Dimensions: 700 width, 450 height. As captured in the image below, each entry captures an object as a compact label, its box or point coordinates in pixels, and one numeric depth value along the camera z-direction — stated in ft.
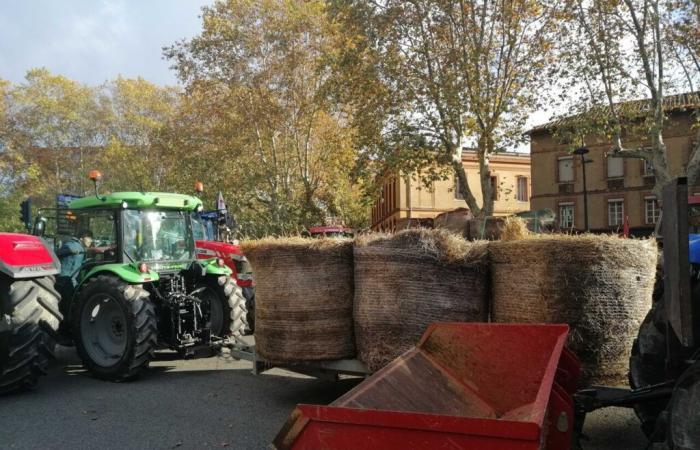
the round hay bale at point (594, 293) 14.48
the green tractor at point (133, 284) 23.16
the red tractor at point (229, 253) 32.73
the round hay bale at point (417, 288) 15.89
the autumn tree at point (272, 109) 80.64
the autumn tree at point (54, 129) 128.16
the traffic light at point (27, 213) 28.89
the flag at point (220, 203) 44.05
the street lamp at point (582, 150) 74.36
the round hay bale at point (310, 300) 17.54
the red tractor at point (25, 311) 20.38
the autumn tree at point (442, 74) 56.44
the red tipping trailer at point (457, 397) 8.33
